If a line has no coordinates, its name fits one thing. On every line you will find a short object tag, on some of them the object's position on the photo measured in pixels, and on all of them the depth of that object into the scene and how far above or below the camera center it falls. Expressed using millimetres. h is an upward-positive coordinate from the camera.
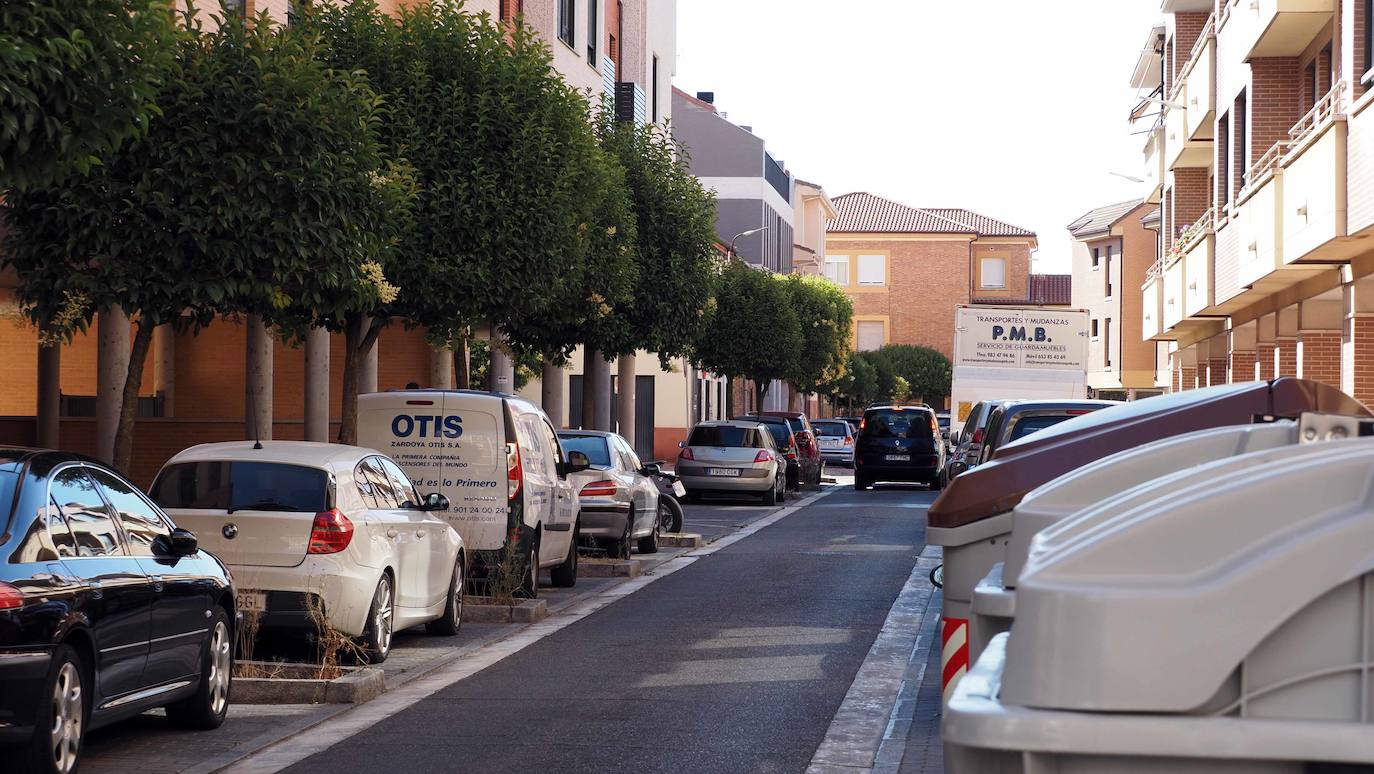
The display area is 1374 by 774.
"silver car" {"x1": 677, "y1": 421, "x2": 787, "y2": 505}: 34125 -1100
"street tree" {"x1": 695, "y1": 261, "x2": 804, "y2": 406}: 52125 +2103
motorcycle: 24422 -1429
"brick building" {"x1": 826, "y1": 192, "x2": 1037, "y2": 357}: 111000 +8059
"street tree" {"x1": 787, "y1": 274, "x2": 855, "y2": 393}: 61031 +2603
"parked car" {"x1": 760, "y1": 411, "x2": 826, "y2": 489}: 41281 -1000
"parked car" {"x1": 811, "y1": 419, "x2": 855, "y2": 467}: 56594 -1202
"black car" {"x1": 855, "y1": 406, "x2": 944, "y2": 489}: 40531 -937
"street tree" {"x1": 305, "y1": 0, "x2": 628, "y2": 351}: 19281 +2698
